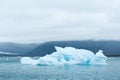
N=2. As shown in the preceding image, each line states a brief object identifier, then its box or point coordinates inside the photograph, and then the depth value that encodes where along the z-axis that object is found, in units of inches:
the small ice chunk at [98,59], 2451.8
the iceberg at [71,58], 2483.1
